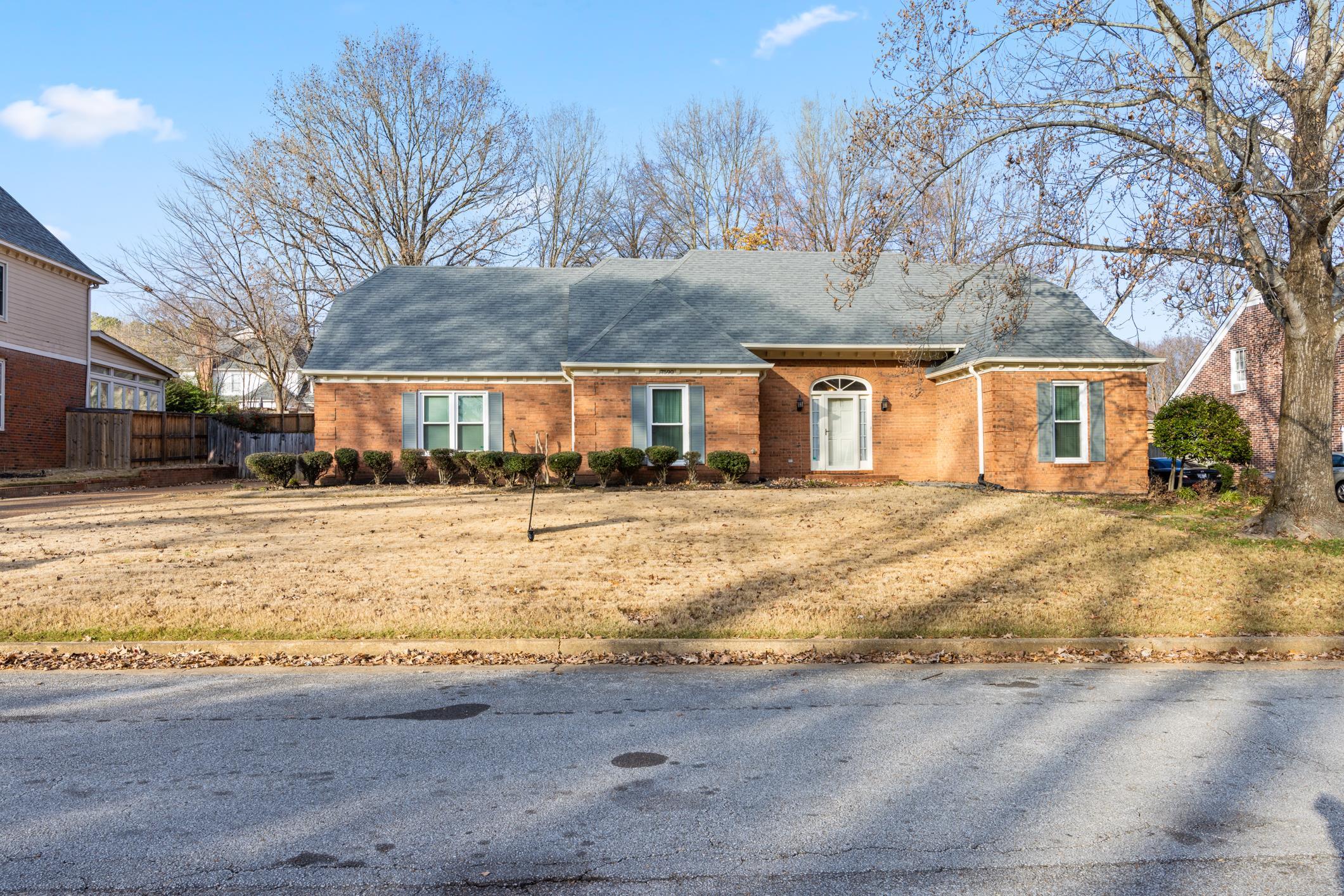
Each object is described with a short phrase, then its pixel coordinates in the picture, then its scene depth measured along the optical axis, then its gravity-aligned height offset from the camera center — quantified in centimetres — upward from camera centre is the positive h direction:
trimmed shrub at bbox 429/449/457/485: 2067 -13
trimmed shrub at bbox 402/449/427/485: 2077 -16
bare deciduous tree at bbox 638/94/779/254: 4331 +1279
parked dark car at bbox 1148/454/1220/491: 2092 -48
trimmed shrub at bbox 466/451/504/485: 1997 -15
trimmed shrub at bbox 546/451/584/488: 1950 -18
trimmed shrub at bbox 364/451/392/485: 2069 -19
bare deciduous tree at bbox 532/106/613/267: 4250 +1136
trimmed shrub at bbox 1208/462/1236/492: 1864 -44
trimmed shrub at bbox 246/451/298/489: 1936 -21
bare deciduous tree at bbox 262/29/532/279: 3400 +1099
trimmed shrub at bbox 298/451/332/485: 2033 -17
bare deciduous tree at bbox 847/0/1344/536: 1161 +375
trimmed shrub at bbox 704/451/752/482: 2012 -18
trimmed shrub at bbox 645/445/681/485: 2009 -4
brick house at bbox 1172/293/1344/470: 3014 +275
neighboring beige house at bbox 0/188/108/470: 2409 +339
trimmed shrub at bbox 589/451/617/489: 1962 -15
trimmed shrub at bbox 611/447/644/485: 1978 -14
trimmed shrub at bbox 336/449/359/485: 2083 -11
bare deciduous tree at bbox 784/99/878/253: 4097 +1151
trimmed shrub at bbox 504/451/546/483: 1961 -16
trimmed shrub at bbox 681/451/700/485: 2041 -19
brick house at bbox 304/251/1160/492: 2047 +188
